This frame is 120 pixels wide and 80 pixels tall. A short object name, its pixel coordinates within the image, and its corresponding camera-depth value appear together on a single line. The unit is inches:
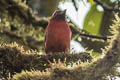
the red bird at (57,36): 297.3
